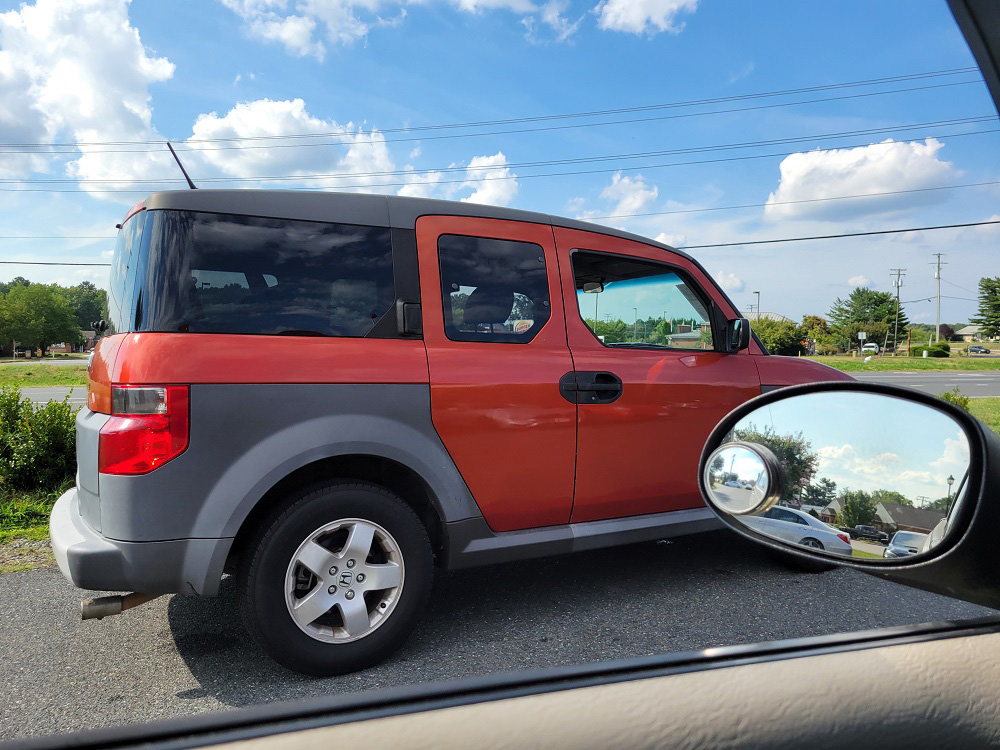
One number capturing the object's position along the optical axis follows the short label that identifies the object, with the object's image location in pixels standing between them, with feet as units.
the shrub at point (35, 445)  17.89
